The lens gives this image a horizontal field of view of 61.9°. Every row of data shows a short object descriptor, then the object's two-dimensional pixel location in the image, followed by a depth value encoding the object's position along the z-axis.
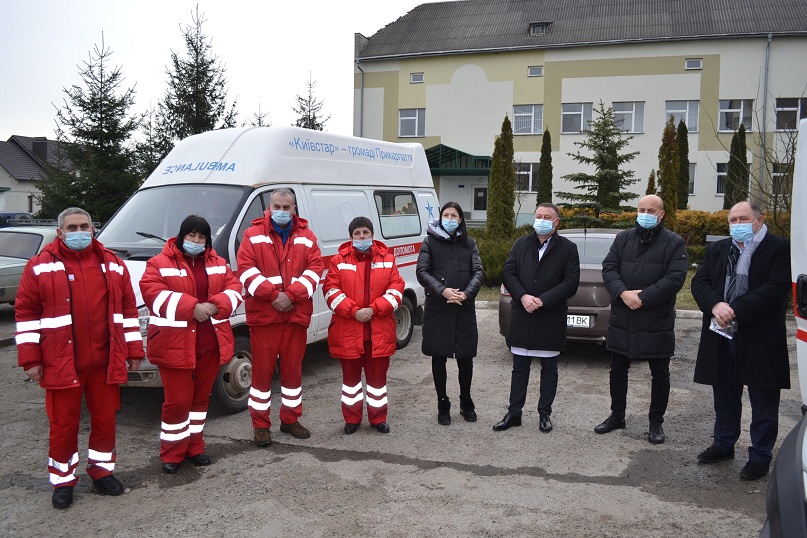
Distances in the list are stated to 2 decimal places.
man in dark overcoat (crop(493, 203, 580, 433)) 5.62
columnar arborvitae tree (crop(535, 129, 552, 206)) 27.84
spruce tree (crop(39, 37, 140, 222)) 18.00
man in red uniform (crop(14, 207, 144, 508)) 4.09
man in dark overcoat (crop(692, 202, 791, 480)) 4.64
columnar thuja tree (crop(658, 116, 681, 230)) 20.77
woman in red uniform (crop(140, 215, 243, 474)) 4.67
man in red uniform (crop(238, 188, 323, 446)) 5.26
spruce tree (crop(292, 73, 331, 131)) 30.06
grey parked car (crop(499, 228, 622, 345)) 7.72
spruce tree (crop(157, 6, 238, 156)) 20.53
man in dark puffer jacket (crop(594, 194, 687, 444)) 5.31
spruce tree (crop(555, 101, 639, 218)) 21.23
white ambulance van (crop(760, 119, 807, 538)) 2.42
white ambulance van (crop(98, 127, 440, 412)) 6.16
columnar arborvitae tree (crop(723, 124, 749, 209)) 15.07
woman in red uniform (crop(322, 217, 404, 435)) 5.50
